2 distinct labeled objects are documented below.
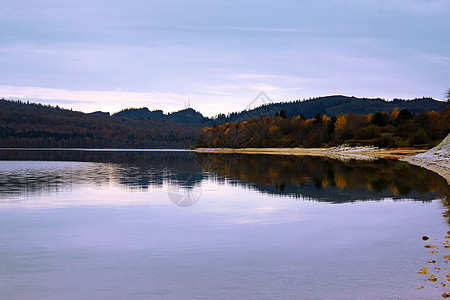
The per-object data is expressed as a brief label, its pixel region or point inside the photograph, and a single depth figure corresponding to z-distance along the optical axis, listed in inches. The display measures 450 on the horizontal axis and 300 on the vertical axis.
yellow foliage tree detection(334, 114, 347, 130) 5335.6
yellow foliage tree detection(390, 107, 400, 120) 5944.9
